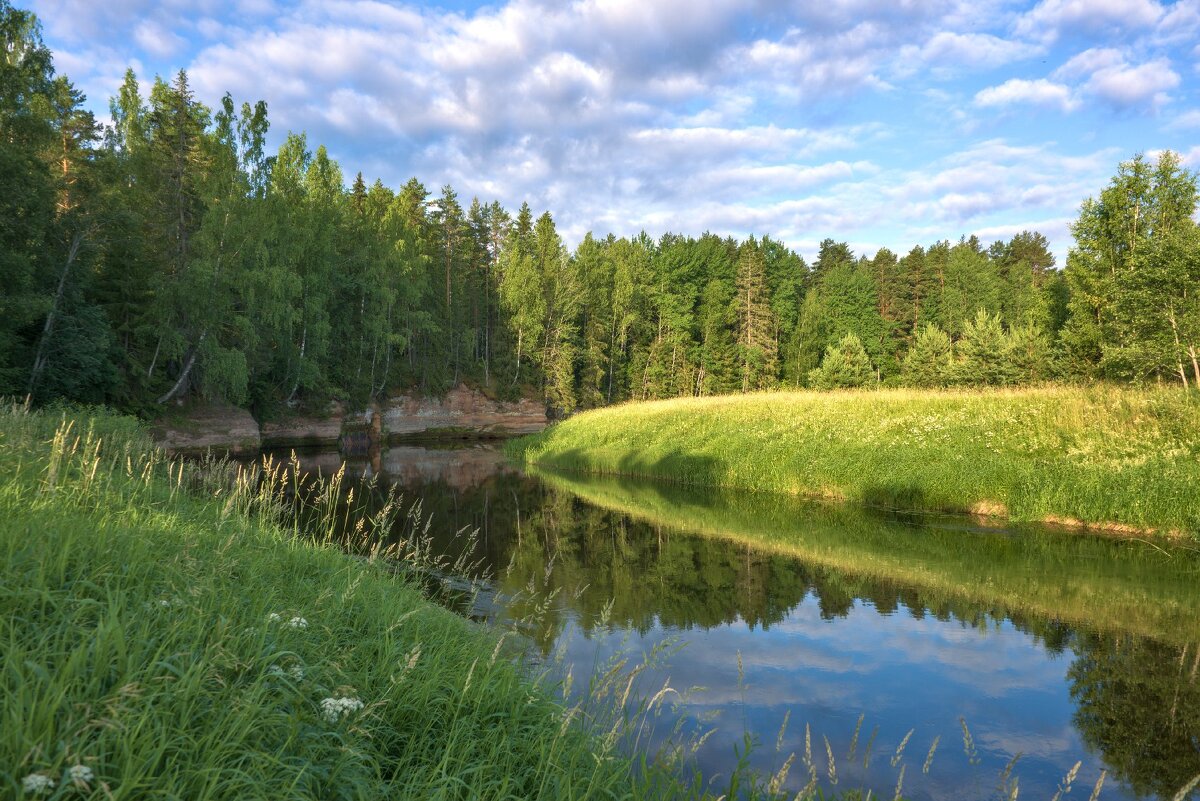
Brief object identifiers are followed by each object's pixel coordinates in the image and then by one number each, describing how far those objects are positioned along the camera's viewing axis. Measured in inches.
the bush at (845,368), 2410.2
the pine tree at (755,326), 2792.8
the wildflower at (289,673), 130.1
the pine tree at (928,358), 2330.6
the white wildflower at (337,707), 123.8
